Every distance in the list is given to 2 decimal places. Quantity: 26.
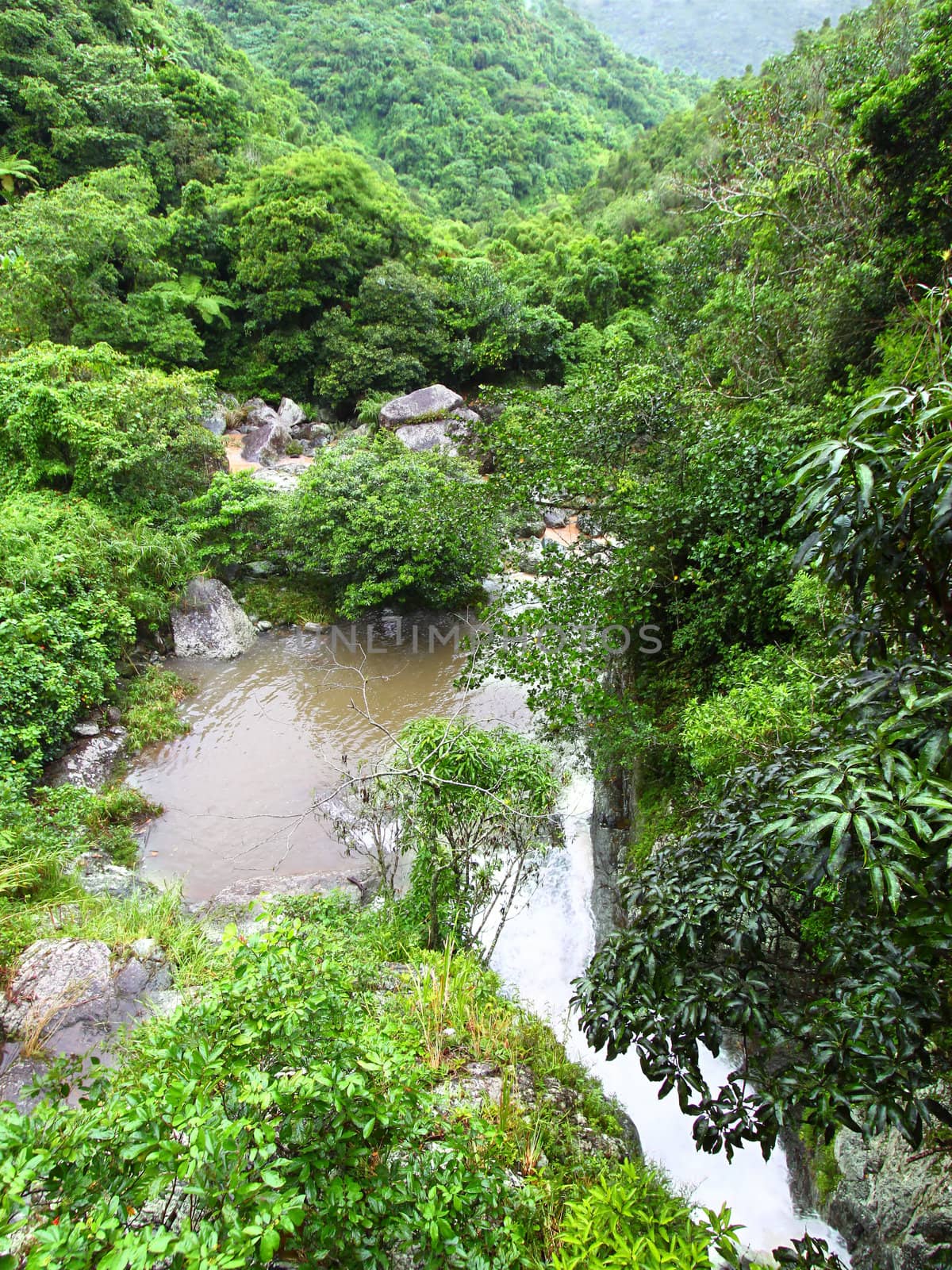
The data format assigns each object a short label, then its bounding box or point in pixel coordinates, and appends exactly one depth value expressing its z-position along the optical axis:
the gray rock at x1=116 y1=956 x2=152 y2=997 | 4.14
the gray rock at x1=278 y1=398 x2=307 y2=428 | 16.42
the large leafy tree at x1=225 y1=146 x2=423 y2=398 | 16.17
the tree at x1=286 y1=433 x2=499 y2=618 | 9.94
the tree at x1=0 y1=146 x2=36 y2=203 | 14.34
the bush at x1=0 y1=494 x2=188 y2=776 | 6.57
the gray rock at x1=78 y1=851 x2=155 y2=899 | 5.51
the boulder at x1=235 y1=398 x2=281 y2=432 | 16.11
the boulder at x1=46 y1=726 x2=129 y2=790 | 6.91
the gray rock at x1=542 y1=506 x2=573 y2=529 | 13.93
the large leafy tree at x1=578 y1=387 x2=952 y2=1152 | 1.75
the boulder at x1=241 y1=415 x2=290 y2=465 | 14.76
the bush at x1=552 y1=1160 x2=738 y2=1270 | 1.97
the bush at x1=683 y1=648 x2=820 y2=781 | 3.57
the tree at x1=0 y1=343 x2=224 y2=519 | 9.59
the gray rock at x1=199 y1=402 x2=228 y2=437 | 14.87
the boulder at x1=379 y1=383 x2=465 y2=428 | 15.30
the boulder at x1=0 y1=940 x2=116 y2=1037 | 3.77
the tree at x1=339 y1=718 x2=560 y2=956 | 4.20
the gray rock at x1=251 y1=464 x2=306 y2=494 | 12.46
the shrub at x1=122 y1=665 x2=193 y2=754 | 7.83
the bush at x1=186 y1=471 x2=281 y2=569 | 10.53
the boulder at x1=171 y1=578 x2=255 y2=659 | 9.75
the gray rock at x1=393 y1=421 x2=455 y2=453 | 14.67
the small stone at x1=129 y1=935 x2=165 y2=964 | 4.44
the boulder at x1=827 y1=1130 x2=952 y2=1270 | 2.52
